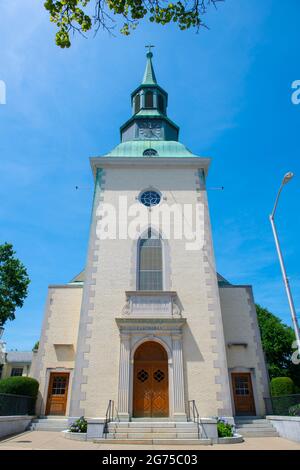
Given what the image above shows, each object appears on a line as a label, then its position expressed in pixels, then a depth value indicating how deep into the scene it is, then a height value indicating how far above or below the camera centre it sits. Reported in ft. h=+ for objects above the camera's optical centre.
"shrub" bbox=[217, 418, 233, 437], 35.38 -2.73
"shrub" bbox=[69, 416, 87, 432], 36.40 -2.44
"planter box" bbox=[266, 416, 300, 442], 35.61 -2.58
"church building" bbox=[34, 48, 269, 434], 42.42 +12.20
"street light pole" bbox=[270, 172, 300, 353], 33.42 +14.02
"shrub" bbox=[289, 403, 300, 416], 38.45 -0.89
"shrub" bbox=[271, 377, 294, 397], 46.03 +2.00
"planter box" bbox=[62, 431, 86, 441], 34.42 -3.28
